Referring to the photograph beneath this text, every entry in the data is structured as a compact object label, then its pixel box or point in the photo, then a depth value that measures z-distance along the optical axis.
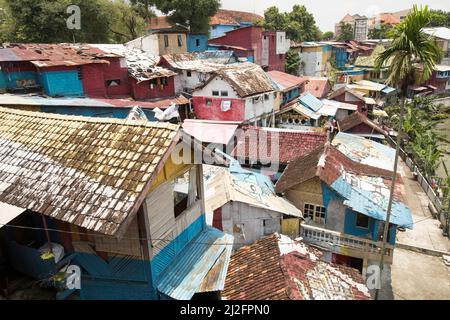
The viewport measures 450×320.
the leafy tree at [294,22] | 66.69
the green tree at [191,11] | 45.34
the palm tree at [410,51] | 11.57
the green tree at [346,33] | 96.12
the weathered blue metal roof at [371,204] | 15.70
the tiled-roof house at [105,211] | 6.50
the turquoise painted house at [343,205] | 16.39
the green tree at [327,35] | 116.49
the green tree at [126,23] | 46.01
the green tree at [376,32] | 100.32
